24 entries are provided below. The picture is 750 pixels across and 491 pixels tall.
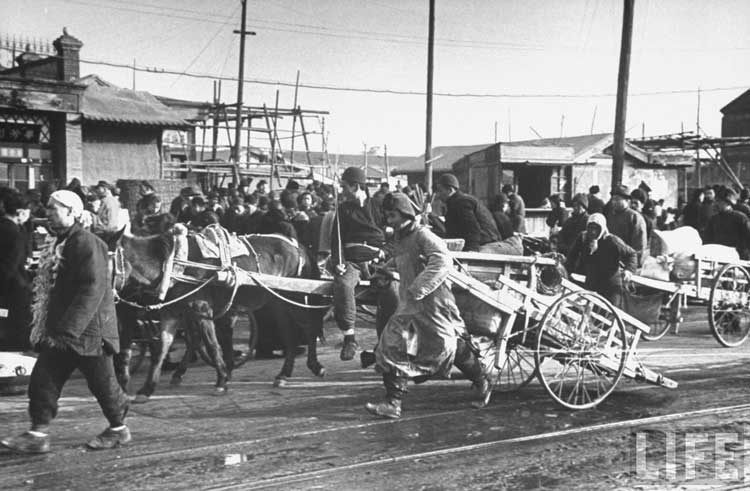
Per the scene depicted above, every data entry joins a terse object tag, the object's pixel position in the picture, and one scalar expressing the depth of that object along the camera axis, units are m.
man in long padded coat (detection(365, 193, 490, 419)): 7.02
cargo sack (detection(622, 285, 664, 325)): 10.02
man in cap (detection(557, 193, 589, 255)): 13.25
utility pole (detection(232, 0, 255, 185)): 29.49
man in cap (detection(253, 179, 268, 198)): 18.98
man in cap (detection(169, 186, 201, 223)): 14.73
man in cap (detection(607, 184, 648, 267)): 10.75
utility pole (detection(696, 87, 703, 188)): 30.19
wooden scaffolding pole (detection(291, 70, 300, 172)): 28.79
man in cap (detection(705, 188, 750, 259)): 12.20
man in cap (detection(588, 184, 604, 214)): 13.71
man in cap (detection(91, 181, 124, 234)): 8.79
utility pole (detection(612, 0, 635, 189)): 18.11
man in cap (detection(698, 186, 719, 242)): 15.09
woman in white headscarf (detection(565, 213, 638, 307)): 9.59
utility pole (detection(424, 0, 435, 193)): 25.26
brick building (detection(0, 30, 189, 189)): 21.09
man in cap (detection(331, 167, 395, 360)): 8.72
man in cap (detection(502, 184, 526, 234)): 16.03
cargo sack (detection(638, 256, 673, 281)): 10.57
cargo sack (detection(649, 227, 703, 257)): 10.76
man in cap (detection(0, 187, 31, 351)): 8.41
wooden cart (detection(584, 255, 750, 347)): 10.41
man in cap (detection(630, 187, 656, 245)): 13.64
